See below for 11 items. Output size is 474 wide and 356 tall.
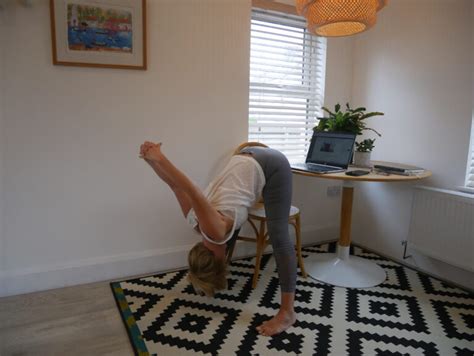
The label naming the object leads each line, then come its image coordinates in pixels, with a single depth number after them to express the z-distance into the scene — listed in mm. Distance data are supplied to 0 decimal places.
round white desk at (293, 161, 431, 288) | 2195
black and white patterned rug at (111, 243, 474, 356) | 1572
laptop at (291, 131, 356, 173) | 2260
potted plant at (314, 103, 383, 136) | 2350
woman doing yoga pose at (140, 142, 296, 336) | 1629
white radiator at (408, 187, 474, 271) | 2035
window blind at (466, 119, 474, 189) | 2125
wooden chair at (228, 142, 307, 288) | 2126
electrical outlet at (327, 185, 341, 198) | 2992
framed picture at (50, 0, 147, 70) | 1896
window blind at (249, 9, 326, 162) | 2619
